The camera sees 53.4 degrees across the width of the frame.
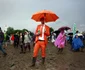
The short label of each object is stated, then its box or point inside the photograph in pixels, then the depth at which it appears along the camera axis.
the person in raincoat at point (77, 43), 6.47
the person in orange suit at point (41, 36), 3.50
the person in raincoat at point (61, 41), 5.56
